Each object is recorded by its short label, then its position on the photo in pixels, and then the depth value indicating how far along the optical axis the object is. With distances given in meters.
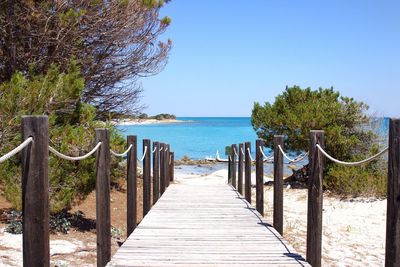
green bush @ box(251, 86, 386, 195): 13.09
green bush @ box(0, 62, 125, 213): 6.57
